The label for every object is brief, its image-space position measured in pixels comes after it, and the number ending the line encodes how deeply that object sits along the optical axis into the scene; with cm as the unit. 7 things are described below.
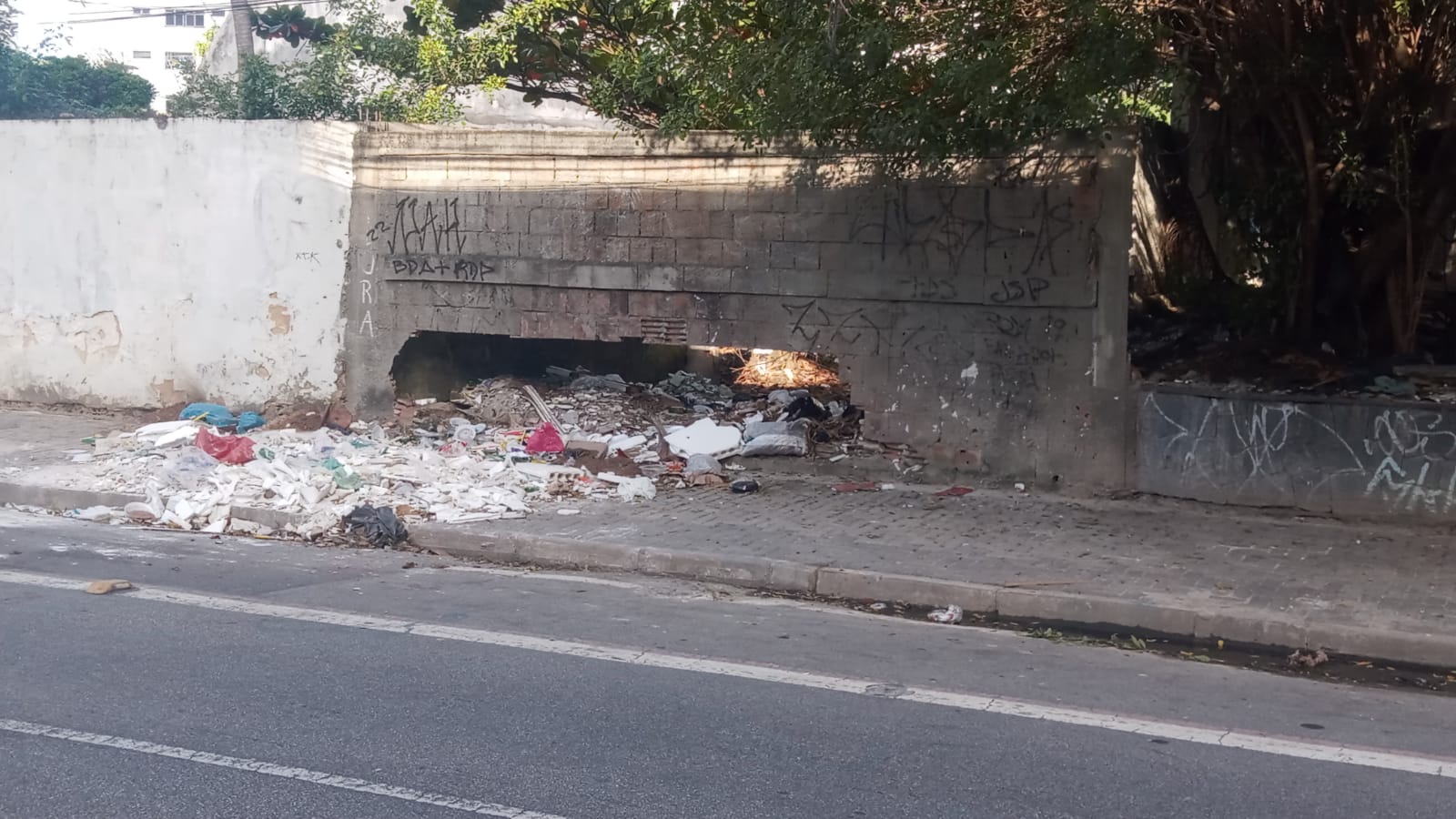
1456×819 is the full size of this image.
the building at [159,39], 6384
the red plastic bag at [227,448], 1094
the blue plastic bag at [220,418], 1250
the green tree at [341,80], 1670
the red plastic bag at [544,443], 1128
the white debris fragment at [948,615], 739
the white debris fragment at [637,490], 1019
